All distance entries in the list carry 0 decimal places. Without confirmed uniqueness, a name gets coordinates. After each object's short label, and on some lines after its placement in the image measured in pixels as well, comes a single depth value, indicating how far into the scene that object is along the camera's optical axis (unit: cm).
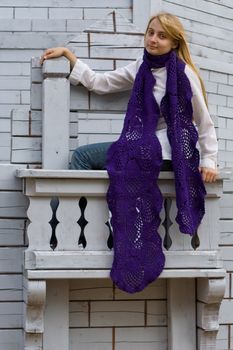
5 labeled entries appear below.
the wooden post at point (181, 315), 448
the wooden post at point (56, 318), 435
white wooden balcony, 416
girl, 417
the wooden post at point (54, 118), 441
